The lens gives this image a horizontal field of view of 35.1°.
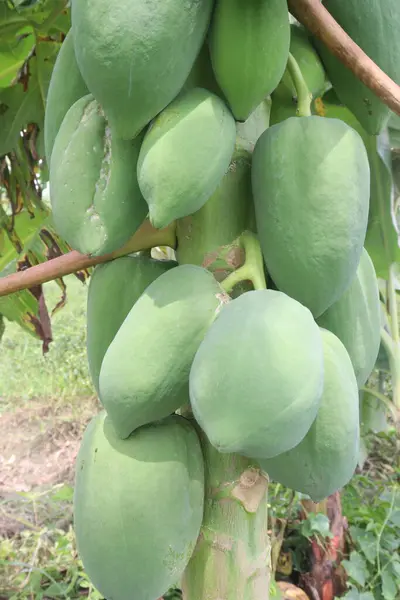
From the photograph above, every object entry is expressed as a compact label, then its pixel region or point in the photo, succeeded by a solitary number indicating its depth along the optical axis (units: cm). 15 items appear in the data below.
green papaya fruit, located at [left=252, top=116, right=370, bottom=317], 50
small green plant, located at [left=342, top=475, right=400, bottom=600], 166
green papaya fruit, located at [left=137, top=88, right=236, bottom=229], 47
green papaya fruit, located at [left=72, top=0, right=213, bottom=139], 44
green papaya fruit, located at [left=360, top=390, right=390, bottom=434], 225
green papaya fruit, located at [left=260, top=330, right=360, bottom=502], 50
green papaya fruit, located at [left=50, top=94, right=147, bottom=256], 51
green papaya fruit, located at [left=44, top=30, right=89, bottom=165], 58
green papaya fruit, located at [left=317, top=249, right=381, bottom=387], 58
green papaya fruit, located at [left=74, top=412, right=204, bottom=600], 53
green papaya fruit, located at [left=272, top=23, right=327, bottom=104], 57
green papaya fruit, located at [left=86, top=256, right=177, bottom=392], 60
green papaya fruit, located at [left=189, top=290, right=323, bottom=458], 43
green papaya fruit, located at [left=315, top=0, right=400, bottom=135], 55
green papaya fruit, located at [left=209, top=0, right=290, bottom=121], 49
